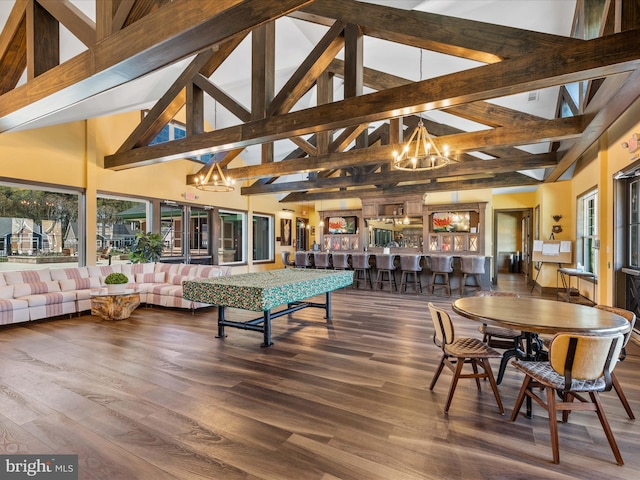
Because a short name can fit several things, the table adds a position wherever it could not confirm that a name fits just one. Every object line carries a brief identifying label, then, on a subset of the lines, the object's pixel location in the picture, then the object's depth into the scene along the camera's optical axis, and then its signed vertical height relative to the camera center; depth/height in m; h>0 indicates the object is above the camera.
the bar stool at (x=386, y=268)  8.43 -0.69
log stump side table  5.35 -1.08
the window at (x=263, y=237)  11.38 +0.16
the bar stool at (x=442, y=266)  7.95 -0.61
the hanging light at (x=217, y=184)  6.01 +1.12
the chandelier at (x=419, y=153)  4.38 +1.28
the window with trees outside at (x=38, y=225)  5.75 +0.31
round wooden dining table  2.20 -0.58
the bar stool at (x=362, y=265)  8.76 -0.64
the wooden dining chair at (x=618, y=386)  2.36 -1.04
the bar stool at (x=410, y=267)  8.14 -0.64
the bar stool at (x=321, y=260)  9.26 -0.53
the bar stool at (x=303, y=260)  9.72 -0.56
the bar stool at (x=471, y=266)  7.67 -0.58
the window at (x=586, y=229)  6.38 +0.27
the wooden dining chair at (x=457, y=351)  2.53 -0.90
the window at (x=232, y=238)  10.02 +0.12
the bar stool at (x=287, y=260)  10.06 -0.58
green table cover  3.57 -0.58
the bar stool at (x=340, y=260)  8.98 -0.52
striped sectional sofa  5.05 -0.84
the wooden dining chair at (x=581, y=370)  1.95 -0.80
